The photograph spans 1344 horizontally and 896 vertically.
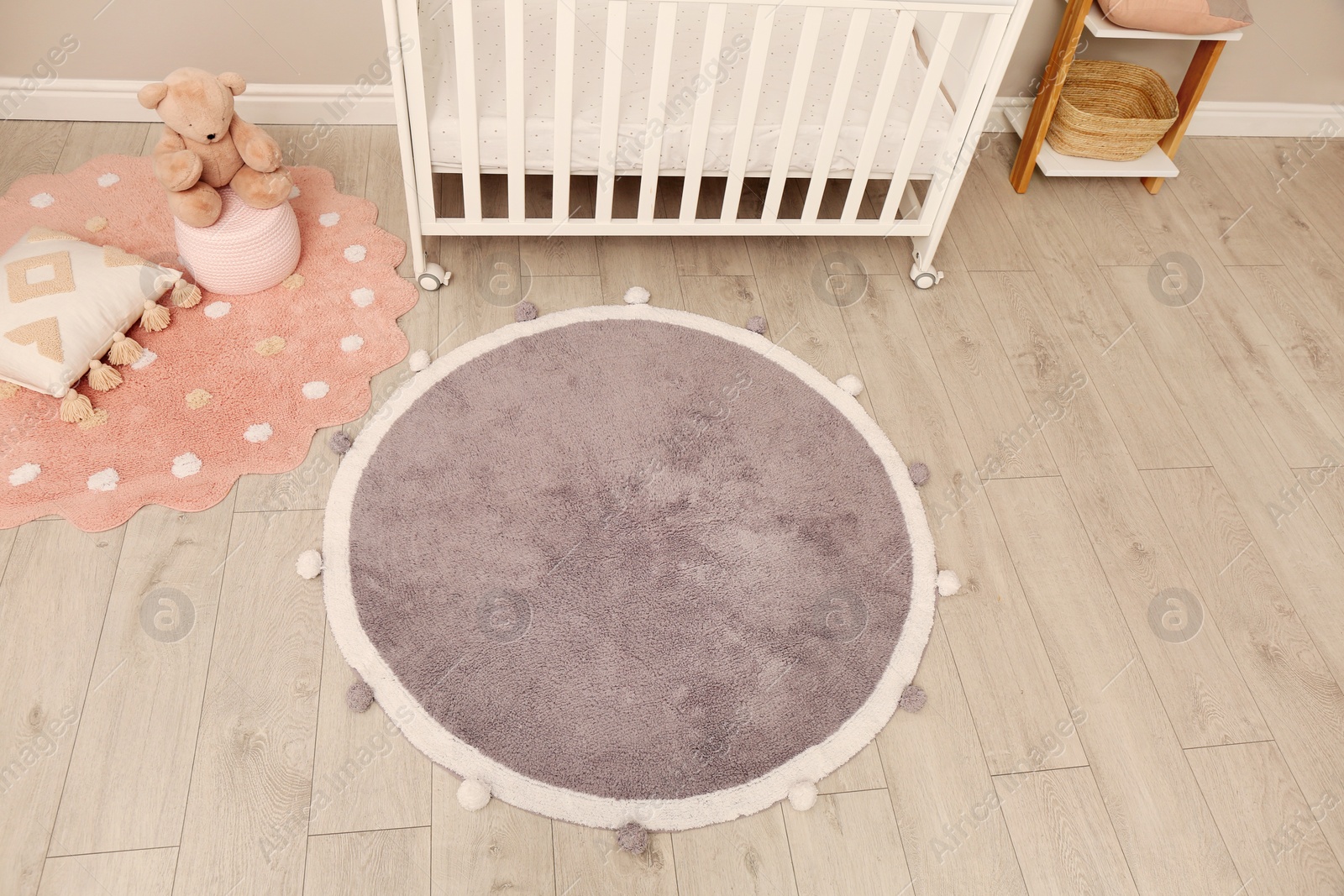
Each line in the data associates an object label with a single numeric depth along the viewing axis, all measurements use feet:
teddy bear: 5.84
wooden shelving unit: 7.39
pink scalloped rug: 5.64
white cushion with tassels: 5.75
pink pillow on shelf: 7.17
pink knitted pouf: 6.27
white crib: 5.74
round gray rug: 4.99
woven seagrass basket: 7.77
